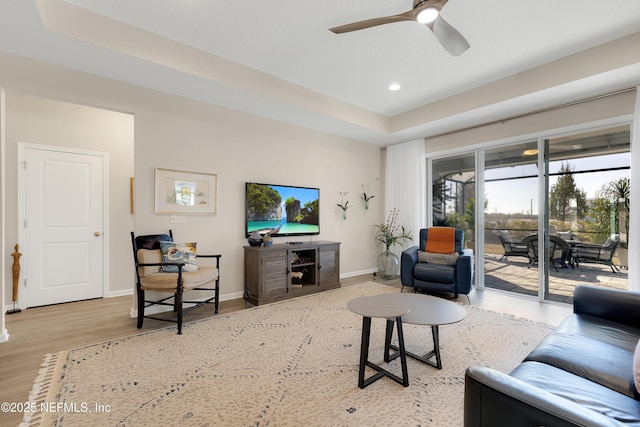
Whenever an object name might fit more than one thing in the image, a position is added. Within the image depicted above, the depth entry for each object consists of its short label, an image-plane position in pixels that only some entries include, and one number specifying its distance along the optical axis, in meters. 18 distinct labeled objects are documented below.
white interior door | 3.45
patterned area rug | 1.61
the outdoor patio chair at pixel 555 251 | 3.68
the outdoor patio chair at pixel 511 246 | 3.99
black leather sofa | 0.88
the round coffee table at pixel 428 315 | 1.93
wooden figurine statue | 3.26
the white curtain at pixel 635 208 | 2.89
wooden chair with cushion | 2.75
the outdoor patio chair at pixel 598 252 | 3.33
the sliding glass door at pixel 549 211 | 3.34
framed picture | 3.27
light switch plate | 3.37
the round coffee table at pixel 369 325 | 1.87
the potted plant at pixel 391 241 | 5.05
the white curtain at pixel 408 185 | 4.98
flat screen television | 3.95
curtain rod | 3.10
